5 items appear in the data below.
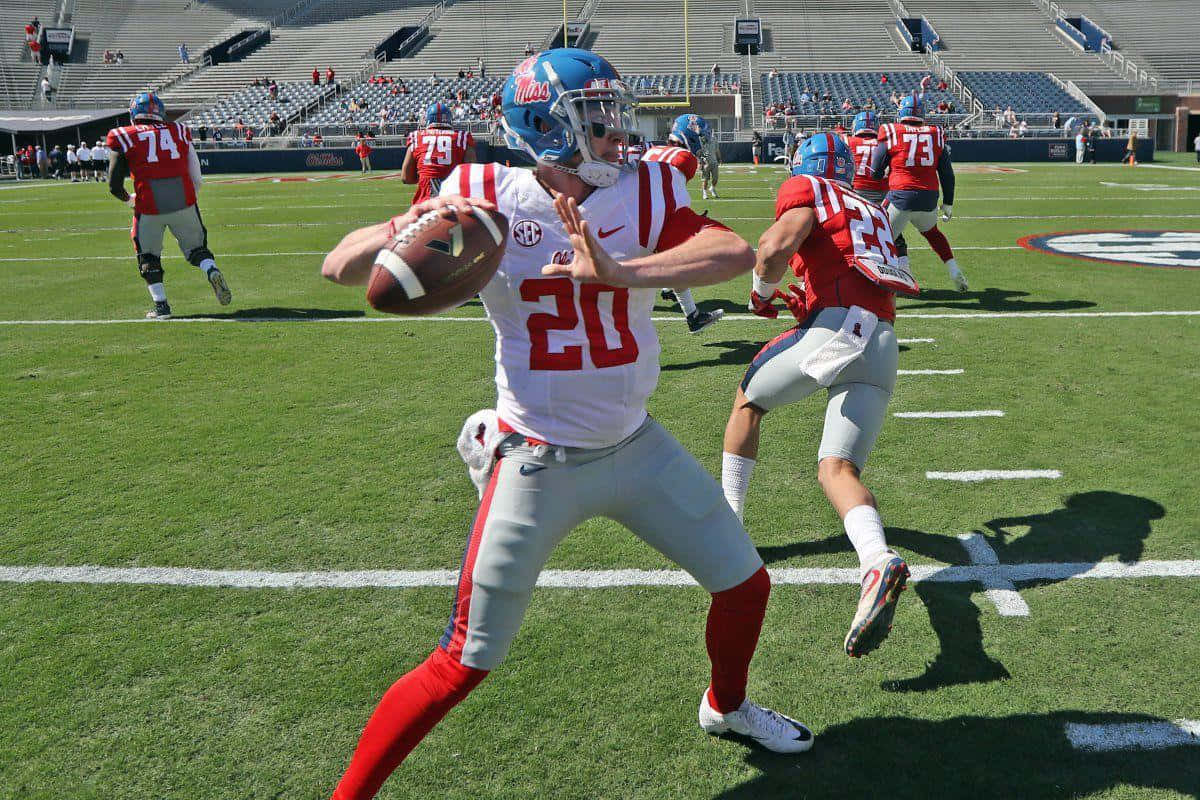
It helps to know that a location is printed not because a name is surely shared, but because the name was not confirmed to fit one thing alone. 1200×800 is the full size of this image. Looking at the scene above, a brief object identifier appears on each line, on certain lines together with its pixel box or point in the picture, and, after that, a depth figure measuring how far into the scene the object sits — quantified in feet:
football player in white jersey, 7.77
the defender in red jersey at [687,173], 25.75
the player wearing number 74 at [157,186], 28.81
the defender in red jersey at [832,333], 12.55
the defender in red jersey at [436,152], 33.76
